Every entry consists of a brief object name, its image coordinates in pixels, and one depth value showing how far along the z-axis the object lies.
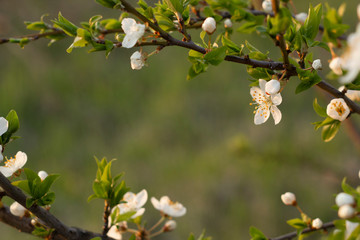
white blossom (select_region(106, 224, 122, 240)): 0.97
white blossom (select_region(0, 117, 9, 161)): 0.91
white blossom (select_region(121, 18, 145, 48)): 0.89
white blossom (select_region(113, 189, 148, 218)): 0.96
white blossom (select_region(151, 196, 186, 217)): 0.99
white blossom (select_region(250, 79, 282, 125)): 0.93
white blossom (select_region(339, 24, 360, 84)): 0.83
